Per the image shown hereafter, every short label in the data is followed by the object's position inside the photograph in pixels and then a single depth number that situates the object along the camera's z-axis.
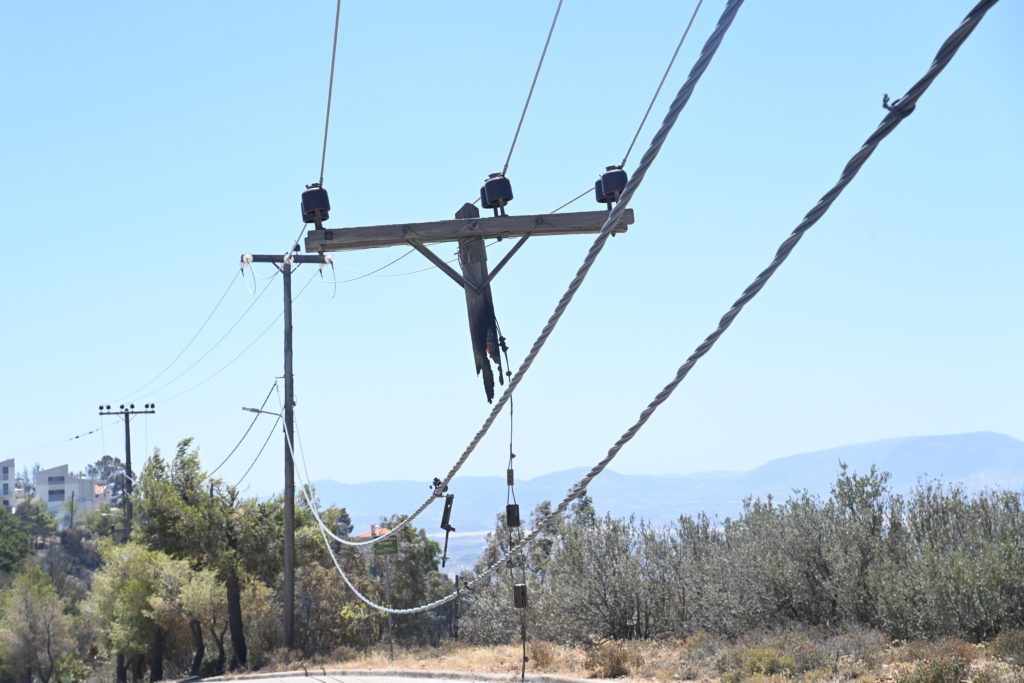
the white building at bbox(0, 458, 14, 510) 184.75
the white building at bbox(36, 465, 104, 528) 161.00
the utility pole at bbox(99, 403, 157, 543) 53.09
